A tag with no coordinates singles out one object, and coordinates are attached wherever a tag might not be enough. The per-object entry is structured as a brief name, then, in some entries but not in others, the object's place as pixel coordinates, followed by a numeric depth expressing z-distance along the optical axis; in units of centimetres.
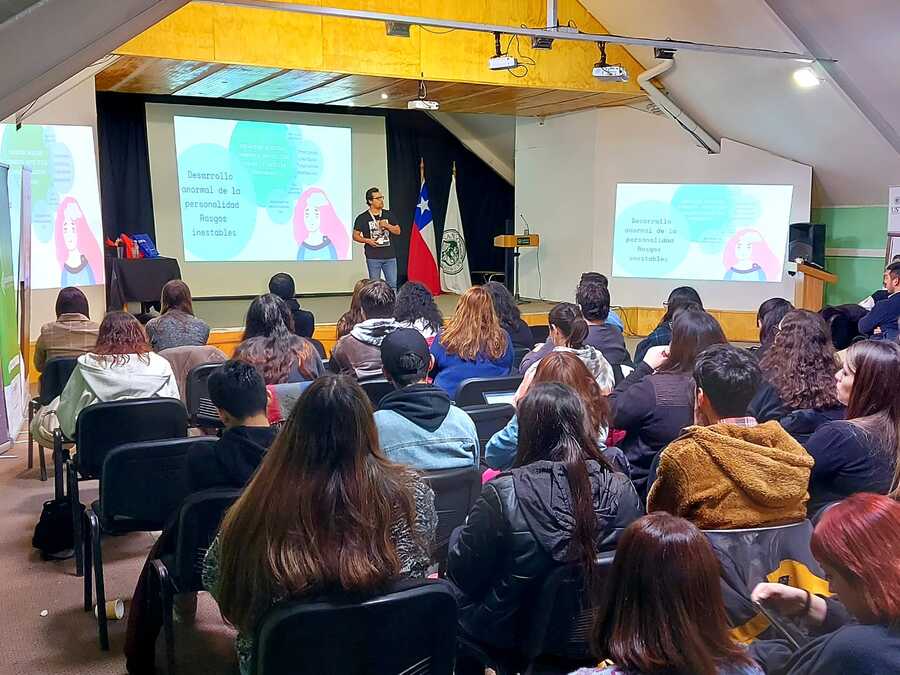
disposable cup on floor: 289
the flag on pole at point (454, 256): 1137
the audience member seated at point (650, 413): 275
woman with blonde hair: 390
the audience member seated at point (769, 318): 392
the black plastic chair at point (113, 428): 317
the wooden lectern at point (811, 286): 815
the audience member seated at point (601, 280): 457
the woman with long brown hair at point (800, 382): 280
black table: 720
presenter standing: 835
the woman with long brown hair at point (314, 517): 155
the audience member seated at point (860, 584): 121
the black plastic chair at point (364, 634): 148
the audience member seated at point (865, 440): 223
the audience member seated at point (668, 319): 437
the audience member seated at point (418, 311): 437
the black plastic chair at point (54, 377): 408
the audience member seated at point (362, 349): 405
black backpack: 347
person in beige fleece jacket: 183
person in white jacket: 346
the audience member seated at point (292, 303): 510
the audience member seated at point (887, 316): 554
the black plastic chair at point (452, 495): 235
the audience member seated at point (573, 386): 245
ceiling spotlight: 722
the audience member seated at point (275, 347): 357
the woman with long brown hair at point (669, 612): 122
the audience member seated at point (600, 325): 427
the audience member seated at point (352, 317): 448
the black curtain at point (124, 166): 890
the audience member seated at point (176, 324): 447
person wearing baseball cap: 234
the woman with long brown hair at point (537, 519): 177
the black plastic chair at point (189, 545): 216
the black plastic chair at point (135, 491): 269
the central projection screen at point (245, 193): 895
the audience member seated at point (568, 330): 356
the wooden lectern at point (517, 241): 991
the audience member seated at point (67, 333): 436
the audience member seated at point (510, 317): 465
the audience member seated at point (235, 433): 216
